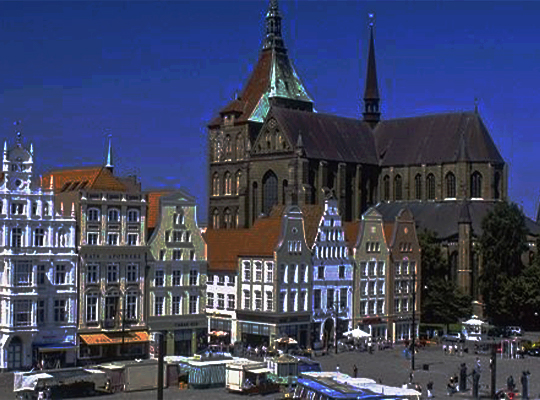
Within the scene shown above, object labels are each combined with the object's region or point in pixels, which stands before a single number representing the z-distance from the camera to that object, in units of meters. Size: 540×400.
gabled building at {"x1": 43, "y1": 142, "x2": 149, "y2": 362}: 80.69
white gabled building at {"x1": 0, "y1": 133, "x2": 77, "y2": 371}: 76.06
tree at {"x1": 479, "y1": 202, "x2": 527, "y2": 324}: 115.31
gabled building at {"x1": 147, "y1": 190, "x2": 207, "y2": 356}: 86.19
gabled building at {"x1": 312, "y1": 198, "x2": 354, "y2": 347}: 97.44
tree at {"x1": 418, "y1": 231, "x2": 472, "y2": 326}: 113.12
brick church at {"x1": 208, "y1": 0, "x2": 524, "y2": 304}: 132.00
